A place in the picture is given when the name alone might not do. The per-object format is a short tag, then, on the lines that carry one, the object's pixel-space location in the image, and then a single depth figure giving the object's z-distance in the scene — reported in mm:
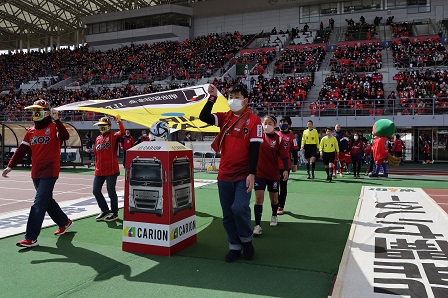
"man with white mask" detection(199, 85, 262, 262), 4789
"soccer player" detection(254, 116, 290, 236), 6312
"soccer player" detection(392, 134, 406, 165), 20344
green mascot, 13156
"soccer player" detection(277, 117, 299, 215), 7543
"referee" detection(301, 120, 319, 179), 13656
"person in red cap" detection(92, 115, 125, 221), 7367
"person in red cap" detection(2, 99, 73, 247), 5641
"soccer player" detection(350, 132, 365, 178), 15646
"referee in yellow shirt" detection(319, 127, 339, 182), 13602
